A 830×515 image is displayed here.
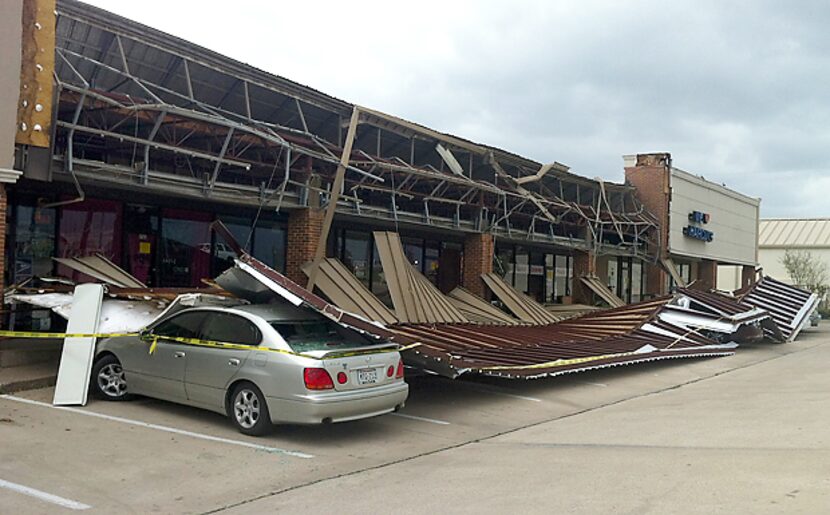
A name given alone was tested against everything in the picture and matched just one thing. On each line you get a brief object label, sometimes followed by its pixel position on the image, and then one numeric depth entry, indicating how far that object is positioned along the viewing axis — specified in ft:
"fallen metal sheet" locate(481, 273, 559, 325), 62.34
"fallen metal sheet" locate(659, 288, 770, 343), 60.59
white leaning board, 29.58
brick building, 34.50
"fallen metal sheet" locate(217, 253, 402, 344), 28.78
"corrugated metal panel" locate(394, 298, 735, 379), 33.55
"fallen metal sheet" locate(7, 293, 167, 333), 31.94
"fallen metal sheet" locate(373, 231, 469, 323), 49.42
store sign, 104.22
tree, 161.27
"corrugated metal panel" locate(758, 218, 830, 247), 195.00
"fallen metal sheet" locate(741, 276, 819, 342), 73.41
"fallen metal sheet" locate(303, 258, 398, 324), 45.42
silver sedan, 24.79
